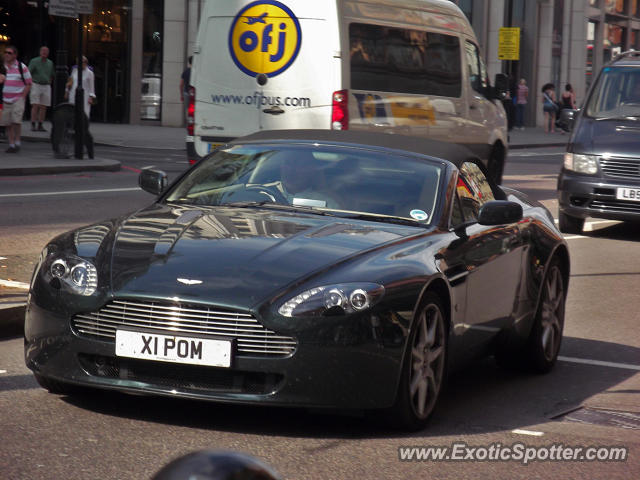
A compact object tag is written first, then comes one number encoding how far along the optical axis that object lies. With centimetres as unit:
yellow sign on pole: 3828
